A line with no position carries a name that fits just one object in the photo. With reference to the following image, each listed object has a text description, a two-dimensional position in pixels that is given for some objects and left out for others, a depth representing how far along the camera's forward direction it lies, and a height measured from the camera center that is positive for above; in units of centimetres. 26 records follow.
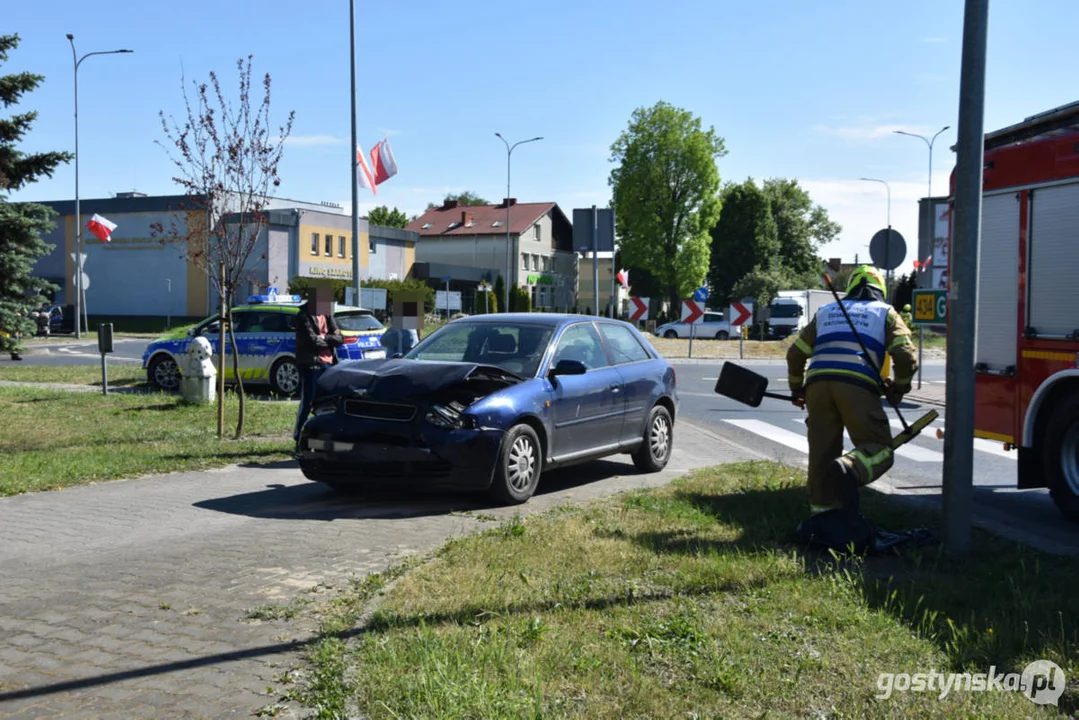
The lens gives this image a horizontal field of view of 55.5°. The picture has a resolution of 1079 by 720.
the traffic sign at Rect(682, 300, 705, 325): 3247 +15
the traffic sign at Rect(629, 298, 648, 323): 3241 +23
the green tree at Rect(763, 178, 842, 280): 8775 +797
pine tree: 1355 +123
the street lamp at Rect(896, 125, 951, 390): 1634 +168
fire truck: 830 +16
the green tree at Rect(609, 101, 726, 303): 6950 +840
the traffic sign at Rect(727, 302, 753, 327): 3256 +10
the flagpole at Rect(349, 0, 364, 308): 2058 +322
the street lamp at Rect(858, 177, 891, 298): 1705 +121
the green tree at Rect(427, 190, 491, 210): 13202 +1508
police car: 1820 -46
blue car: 804 -79
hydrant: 1573 -98
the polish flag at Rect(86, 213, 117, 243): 3750 +304
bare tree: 1227 +130
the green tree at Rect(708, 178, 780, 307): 8100 +654
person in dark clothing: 1084 -34
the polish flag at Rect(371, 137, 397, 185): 2312 +341
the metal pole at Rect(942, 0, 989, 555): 636 +17
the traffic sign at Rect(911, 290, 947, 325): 1565 +20
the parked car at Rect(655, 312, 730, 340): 5528 -73
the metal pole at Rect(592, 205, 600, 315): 1606 +134
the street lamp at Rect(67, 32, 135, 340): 3725 +241
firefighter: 670 -45
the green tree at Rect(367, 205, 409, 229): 10090 +957
